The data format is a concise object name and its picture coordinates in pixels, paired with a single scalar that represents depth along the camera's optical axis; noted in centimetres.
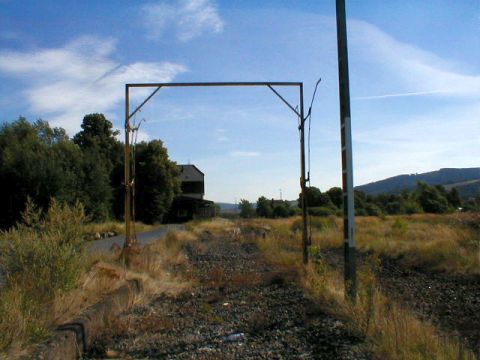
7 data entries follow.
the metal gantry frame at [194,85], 1522
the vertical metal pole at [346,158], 874
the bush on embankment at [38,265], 602
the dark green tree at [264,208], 9495
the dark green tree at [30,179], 3969
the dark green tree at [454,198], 7876
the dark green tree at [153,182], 6819
